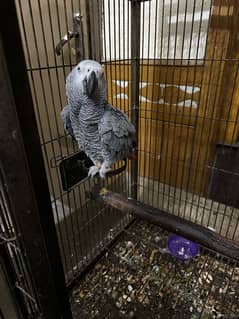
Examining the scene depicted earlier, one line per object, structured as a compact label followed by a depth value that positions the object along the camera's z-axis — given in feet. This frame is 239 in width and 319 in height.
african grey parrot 2.18
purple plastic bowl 4.04
